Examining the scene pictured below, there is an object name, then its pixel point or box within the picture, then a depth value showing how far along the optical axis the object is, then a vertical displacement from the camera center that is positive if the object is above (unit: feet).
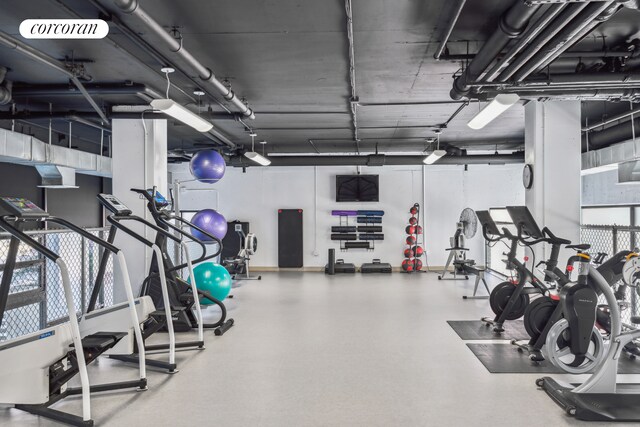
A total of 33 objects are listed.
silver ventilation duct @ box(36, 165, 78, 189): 25.43 +2.36
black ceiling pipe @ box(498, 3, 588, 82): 10.93 +4.87
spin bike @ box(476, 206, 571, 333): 16.89 -2.75
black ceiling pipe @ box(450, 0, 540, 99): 11.19 +4.98
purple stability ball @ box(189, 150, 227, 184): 24.90 +2.85
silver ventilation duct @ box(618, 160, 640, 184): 26.07 +2.64
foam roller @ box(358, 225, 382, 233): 40.98 -1.08
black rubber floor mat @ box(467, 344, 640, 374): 13.93 -4.71
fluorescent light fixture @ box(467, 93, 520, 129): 15.15 +3.87
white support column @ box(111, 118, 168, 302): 21.75 +2.23
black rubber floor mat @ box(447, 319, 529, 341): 17.89 -4.72
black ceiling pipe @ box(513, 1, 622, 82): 10.83 +4.92
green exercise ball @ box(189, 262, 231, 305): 20.94 -2.91
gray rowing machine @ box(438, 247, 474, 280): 33.58 -3.30
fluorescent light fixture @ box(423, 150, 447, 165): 29.51 +4.15
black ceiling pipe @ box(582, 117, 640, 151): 25.66 +4.89
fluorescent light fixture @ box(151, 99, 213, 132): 15.81 +3.93
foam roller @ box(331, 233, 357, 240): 41.19 -1.73
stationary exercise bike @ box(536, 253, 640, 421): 10.53 -4.38
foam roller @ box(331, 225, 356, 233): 41.19 -1.09
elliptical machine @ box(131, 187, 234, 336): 16.35 -2.88
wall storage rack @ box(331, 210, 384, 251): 41.06 -1.27
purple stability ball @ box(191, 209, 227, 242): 25.64 -0.28
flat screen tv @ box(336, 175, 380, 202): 40.75 +2.60
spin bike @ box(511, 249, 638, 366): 14.34 -3.21
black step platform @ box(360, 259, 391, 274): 38.78 -4.36
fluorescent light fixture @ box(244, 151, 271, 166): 29.95 +4.13
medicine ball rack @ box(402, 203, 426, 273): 39.03 -2.45
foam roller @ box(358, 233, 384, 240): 41.01 -1.72
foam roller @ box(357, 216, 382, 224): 41.22 -0.18
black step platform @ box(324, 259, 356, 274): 38.93 -4.38
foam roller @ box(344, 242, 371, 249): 41.04 -2.53
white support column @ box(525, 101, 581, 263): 21.48 +2.37
